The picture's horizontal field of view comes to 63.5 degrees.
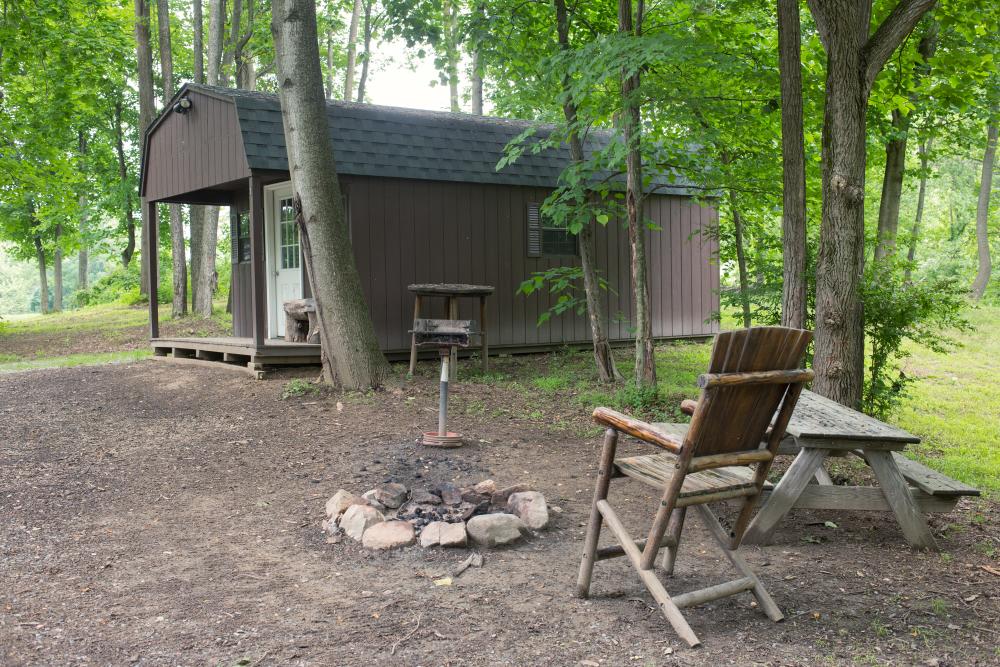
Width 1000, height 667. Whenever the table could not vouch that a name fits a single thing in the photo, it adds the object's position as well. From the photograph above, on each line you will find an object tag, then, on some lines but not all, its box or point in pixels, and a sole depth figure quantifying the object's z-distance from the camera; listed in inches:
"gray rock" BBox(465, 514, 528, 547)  170.7
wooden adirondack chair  121.7
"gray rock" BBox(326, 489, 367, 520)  186.7
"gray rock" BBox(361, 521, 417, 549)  170.7
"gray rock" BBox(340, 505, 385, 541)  176.6
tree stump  418.9
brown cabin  410.0
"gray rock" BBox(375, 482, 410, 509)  191.9
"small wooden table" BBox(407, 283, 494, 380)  384.8
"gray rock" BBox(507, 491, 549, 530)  181.2
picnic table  164.9
